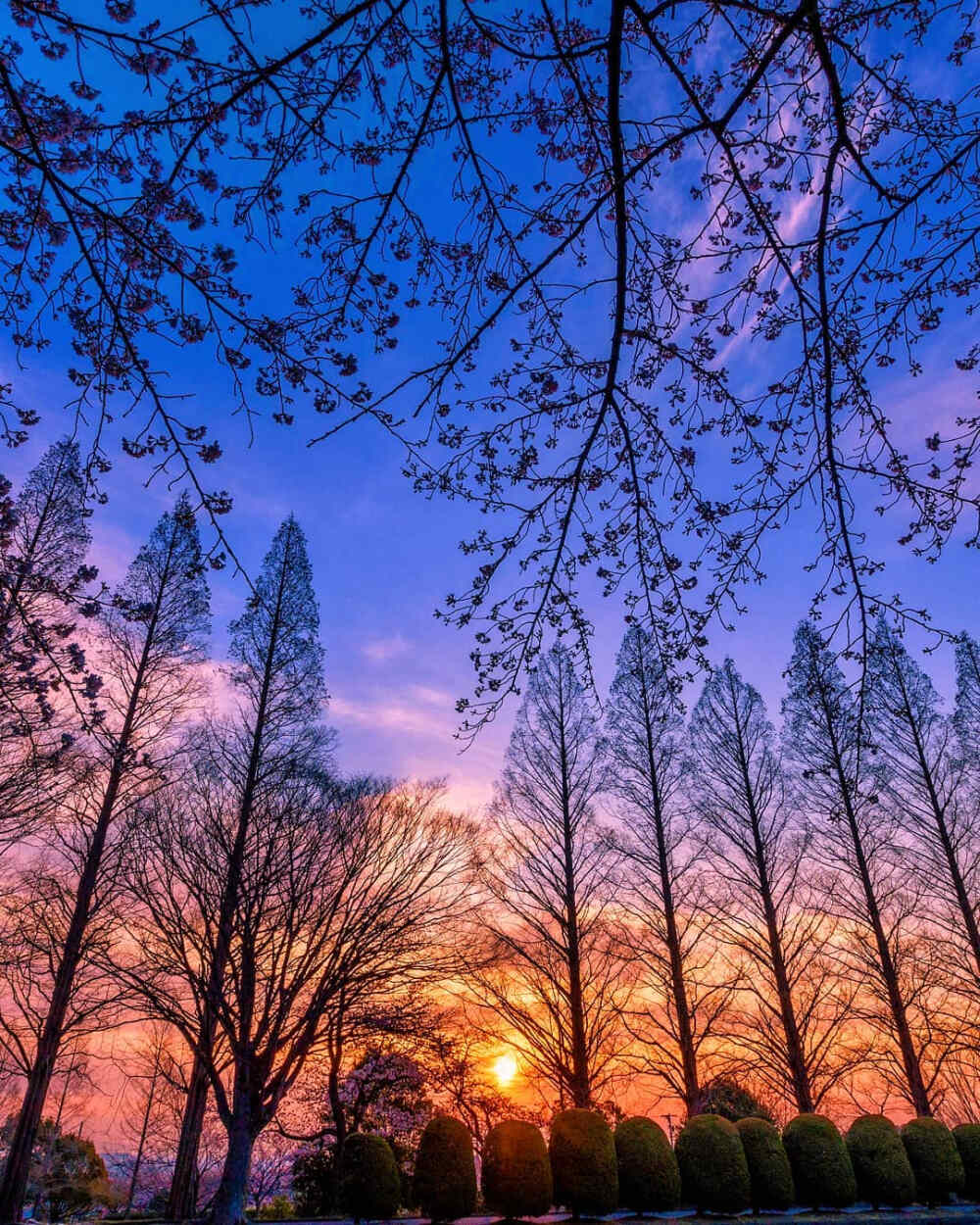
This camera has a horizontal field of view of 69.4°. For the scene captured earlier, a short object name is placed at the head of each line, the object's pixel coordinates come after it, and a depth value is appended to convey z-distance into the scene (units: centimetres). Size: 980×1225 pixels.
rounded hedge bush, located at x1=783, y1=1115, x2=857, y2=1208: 970
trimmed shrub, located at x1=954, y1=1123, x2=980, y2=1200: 1120
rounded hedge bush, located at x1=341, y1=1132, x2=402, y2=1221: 933
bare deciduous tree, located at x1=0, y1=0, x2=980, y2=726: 262
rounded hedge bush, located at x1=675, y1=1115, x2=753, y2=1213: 916
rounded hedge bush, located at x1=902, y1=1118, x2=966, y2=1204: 1053
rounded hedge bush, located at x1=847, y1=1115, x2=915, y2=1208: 1013
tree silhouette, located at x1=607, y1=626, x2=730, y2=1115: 1198
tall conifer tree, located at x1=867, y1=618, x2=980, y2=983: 1278
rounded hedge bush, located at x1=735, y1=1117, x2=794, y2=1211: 941
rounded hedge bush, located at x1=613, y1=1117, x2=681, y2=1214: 909
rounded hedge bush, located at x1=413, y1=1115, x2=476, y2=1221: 878
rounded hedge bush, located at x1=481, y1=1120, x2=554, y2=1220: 874
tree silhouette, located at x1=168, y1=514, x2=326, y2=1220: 1102
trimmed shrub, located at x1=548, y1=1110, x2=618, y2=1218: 886
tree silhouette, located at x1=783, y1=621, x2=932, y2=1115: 1215
